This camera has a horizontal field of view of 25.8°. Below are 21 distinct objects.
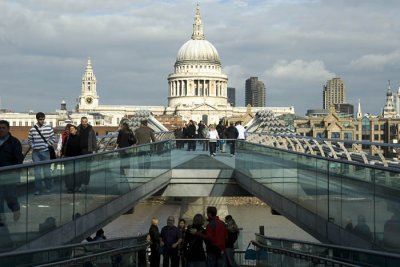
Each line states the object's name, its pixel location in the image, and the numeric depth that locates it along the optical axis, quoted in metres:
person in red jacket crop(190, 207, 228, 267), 10.42
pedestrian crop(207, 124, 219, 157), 25.08
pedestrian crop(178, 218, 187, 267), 12.10
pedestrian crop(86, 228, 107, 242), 13.71
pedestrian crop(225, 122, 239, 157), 27.39
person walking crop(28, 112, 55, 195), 12.99
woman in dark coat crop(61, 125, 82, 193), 11.18
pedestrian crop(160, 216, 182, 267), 12.42
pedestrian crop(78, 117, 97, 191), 14.05
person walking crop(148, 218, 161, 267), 12.86
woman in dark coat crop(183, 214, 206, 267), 10.77
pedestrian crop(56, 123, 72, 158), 14.60
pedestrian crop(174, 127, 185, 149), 25.35
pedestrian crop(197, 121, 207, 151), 34.22
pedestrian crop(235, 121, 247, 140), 27.78
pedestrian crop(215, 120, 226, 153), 25.67
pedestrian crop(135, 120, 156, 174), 18.94
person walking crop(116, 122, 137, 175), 17.69
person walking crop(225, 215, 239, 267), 11.52
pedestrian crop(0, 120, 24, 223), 10.29
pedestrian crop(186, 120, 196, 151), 29.94
